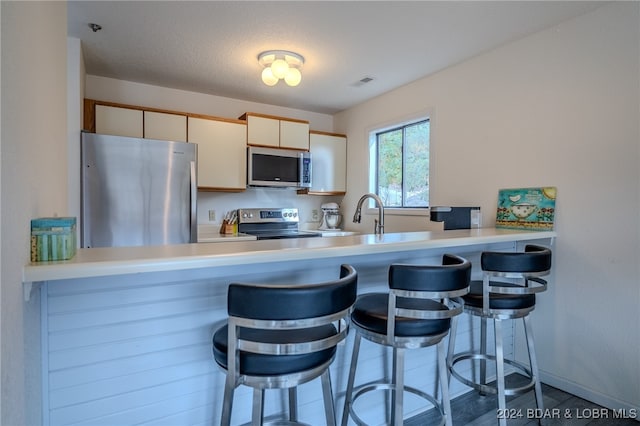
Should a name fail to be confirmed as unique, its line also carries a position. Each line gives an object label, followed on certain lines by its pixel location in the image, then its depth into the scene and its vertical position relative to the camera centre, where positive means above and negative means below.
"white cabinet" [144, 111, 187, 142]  3.09 +0.79
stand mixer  4.18 -0.09
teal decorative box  0.95 -0.09
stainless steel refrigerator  2.49 +0.14
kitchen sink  3.71 -0.26
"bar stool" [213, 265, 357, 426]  0.96 -0.41
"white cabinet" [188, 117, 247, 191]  3.32 +0.58
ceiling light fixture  2.53 +1.10
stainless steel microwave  3.54 +0.46
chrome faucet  2.16 -0.03
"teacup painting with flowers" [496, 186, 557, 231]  2.25 +0.02
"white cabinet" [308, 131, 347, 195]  4.00 +0.57
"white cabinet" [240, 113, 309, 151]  3.57 +0.87
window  3.34 +0.49
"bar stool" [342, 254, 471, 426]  1.28 -0.43
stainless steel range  3.69 -0.16
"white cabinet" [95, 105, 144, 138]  2.88 +0.78
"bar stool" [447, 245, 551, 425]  1.65 -0.45
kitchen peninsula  1.11 -0.42
